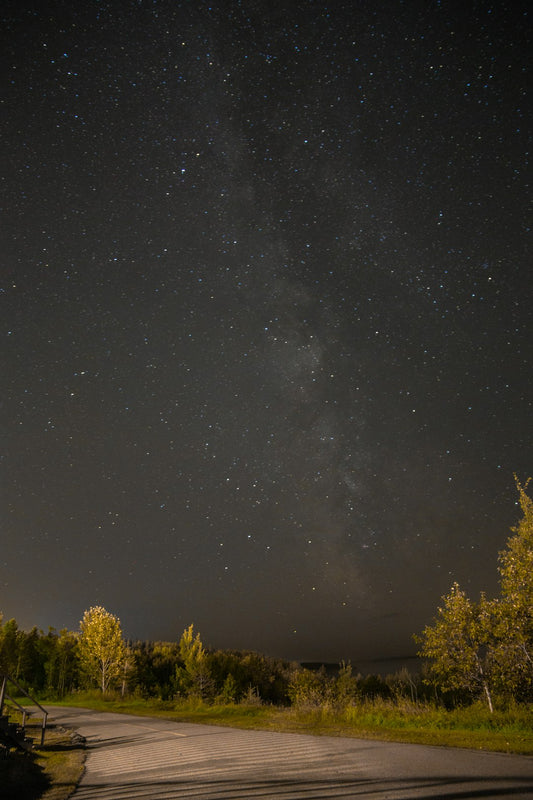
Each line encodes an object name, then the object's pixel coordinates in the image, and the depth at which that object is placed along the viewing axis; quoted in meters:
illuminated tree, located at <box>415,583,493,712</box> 16.61
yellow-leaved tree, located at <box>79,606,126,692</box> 38.00
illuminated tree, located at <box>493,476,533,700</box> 14.74
